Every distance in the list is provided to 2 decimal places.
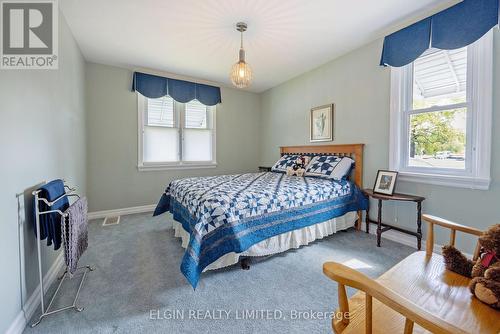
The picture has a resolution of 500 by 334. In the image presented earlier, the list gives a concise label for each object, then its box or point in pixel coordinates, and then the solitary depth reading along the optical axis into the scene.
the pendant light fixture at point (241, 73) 2.31
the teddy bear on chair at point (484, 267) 0.89
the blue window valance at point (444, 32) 1.88
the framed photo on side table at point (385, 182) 2.53
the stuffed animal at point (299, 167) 3.40
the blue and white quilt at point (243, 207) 1.74
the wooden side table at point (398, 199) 2.27
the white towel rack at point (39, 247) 1.41
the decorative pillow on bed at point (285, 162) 3.72
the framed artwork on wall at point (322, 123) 3.42
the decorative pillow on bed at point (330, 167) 2.94
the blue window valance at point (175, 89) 3.75
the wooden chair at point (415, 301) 0.66
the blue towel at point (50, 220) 1.49
